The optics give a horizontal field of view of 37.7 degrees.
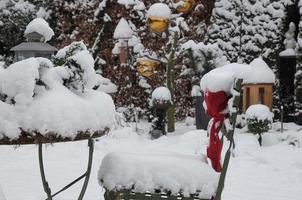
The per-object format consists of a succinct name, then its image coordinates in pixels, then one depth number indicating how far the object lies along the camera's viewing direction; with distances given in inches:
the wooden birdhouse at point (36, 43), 146.2
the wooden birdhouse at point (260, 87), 309.1
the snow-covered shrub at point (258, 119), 273.0
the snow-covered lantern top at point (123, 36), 346.0
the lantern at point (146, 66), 337.1
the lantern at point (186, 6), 317.1
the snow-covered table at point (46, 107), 92.5
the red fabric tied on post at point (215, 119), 111.7
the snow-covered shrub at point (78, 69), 107.6
